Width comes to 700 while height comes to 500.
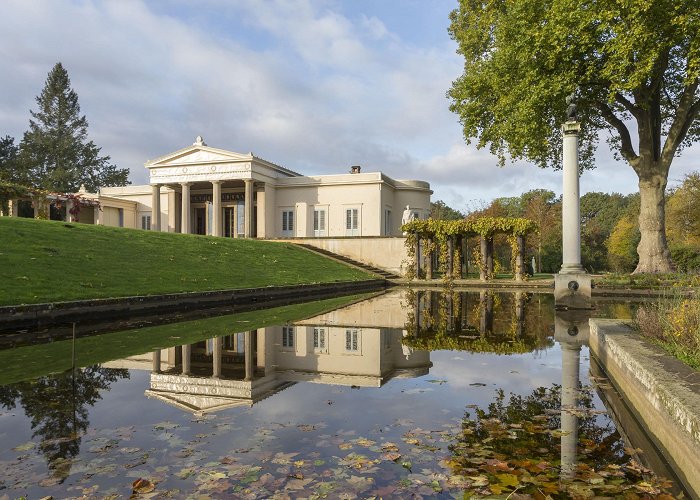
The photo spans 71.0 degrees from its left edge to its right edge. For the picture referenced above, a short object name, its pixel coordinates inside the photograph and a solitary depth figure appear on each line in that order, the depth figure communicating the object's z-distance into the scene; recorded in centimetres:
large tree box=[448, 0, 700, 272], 1872
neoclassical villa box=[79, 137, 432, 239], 3888
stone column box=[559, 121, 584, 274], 1562
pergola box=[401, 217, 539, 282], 2791
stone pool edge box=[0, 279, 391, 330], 1024
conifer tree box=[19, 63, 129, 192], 6575
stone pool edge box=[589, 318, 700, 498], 361
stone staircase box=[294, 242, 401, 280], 3266
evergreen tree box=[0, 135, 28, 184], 6132
